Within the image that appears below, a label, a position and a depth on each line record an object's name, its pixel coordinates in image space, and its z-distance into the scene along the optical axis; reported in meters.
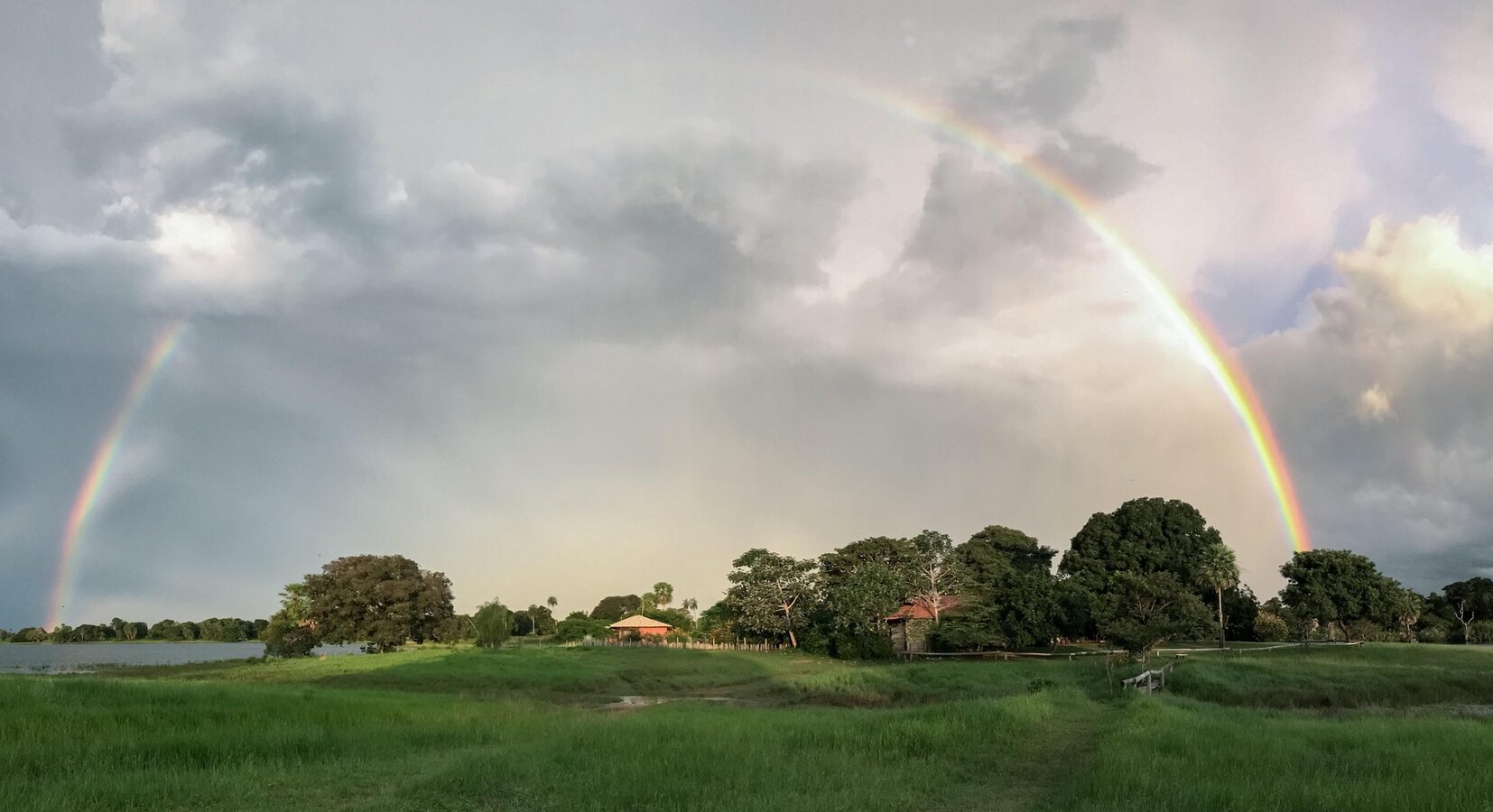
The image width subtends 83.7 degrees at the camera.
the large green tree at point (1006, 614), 59.44
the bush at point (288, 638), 70.06
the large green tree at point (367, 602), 69.00
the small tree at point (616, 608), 152.38
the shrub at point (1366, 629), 65.25
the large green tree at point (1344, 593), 65.12
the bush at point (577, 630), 105.75
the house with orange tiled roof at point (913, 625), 67.61
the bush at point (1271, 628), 69.06
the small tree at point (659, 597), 127.19
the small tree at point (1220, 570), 66.62
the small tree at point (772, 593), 76.44
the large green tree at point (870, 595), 65.44
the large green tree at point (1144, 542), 69.12
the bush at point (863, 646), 64.94
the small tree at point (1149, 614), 48.62
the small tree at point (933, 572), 68.50
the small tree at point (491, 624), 75.75
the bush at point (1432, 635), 74.12
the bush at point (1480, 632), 74.69
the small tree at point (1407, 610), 66.06
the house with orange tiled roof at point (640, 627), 98.38
